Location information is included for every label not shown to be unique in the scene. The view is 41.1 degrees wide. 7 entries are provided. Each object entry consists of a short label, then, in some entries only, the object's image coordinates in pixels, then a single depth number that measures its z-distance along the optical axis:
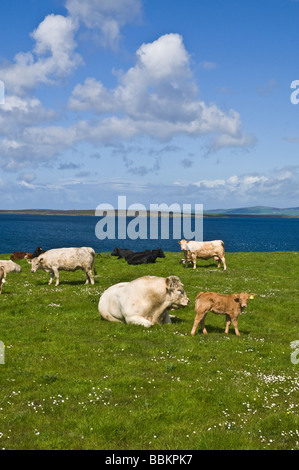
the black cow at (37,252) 40.78
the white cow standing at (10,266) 35.28
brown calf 15.80
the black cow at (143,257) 44.03
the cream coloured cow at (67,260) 29.55
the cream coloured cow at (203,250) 40.69
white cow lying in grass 17.42
